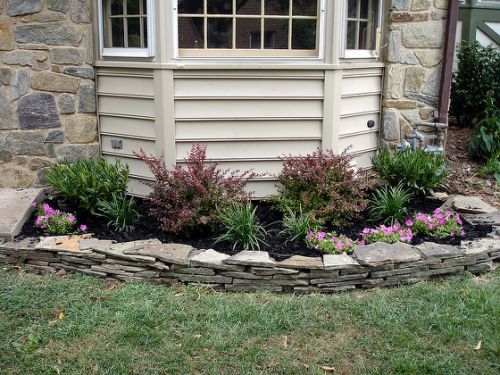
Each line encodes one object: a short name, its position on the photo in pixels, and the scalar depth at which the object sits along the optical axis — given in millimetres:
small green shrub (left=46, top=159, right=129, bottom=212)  4566
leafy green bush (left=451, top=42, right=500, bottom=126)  7098
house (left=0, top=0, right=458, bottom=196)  4715
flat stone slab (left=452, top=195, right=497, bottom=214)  4747
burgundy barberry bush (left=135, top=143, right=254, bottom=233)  4176
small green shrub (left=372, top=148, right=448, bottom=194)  4992
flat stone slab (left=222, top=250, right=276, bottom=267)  3732
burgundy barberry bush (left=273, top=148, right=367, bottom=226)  4359
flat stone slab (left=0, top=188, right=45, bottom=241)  4234
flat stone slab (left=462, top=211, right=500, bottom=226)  4508
